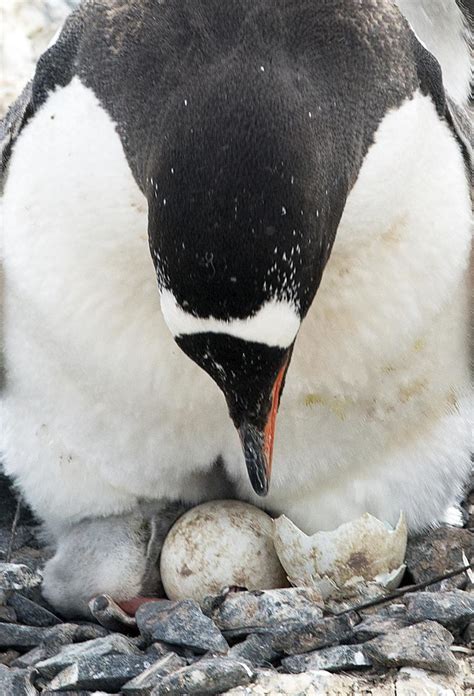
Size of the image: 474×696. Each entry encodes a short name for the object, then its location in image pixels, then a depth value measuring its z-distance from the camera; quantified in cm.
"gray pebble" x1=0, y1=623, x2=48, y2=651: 674
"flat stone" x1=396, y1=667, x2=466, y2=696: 596
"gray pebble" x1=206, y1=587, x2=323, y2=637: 649
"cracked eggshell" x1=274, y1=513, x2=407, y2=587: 698
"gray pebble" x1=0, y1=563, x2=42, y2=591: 718
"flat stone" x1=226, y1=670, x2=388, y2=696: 591
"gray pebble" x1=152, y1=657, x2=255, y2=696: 586
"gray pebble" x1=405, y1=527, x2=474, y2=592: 721
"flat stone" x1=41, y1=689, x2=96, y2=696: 608
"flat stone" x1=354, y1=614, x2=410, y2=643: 633
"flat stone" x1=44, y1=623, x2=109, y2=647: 673
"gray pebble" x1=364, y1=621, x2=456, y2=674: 607
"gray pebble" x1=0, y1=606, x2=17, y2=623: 704
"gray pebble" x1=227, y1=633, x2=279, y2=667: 627
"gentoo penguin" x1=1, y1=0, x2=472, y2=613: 532
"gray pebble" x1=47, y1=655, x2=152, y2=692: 609
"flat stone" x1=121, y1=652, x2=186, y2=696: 595
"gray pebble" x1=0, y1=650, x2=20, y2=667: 659
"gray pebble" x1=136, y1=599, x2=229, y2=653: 636
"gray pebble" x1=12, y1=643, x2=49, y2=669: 646
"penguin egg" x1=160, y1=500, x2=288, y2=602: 703
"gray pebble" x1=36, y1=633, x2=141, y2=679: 625
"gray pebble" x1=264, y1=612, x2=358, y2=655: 632
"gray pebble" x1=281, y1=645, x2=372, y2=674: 611
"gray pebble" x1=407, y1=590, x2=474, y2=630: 648
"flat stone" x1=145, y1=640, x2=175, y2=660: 635
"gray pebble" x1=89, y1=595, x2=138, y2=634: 696
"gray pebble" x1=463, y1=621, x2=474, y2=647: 645
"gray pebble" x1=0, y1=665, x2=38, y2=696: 608
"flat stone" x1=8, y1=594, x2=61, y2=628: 715
